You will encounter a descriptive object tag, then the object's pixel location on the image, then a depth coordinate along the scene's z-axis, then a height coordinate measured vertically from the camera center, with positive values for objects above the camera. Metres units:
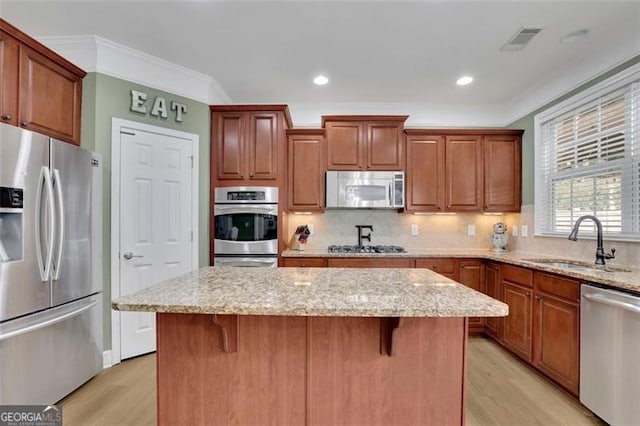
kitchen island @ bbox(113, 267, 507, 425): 1.37 -0.73
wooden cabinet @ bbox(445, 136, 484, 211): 3.59 +0.56
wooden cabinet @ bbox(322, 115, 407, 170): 3.53 +0.89
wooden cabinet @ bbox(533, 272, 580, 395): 2.09 -0.88
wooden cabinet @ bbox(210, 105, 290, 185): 3.23 +0.78
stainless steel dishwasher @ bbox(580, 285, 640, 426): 1.67 -0.86
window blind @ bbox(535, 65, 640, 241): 2.31 +0.53
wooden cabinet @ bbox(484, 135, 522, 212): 3.59 +0.59
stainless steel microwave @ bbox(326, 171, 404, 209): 3.50 +0.31
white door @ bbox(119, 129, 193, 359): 2.66 -0.04
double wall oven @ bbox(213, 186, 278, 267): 3.16 -0.15
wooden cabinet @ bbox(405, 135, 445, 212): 3.59 +0.59
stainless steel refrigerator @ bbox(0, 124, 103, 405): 1.74 -0.37
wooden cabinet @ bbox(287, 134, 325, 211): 3.50 +0.49
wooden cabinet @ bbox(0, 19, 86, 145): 1.96 +0.95
